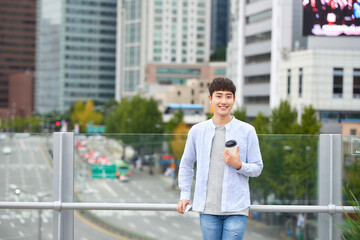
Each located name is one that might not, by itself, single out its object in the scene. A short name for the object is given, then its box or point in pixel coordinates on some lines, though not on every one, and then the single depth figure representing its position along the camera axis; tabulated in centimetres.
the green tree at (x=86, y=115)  16801
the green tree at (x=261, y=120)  5415
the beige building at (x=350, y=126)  6706
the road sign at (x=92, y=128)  14405
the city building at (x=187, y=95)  15827
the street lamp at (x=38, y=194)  909
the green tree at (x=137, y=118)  9159
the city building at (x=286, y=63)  7469
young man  608
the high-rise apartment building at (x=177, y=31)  19662
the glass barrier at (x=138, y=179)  834
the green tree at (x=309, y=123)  4750
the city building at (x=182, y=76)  16612
